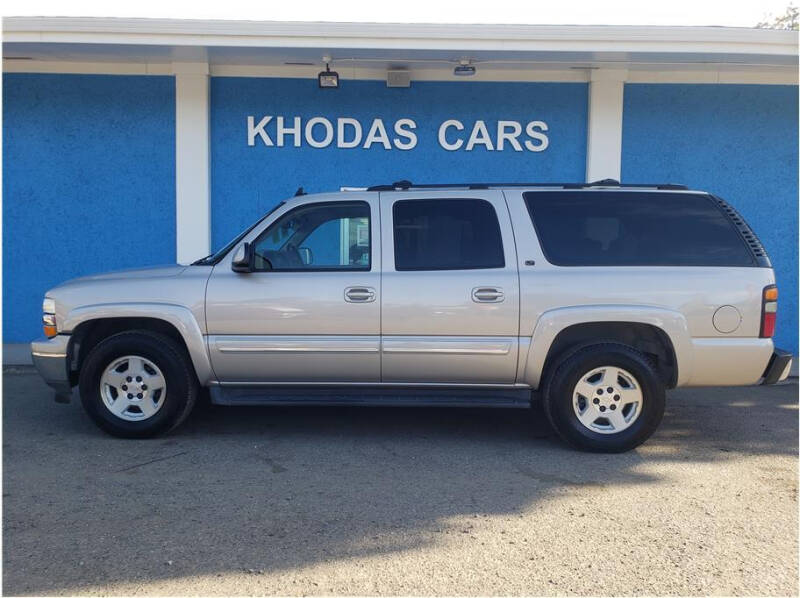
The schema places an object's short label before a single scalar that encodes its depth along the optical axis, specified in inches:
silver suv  225.0
